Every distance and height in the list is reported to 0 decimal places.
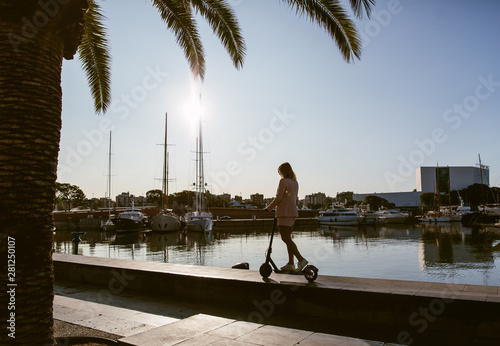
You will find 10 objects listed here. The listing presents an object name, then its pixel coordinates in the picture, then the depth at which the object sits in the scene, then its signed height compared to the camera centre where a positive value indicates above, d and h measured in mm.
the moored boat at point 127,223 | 46531 -2856
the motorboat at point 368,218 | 61447 -3329
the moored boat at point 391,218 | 67250 -3538
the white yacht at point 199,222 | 43656 -2659
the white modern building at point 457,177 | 160625 +9409
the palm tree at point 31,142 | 2848 +481
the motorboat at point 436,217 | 66219 -3612
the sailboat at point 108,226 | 49903 -3477
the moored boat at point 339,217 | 59281 -3107
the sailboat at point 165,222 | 44031 -2666
